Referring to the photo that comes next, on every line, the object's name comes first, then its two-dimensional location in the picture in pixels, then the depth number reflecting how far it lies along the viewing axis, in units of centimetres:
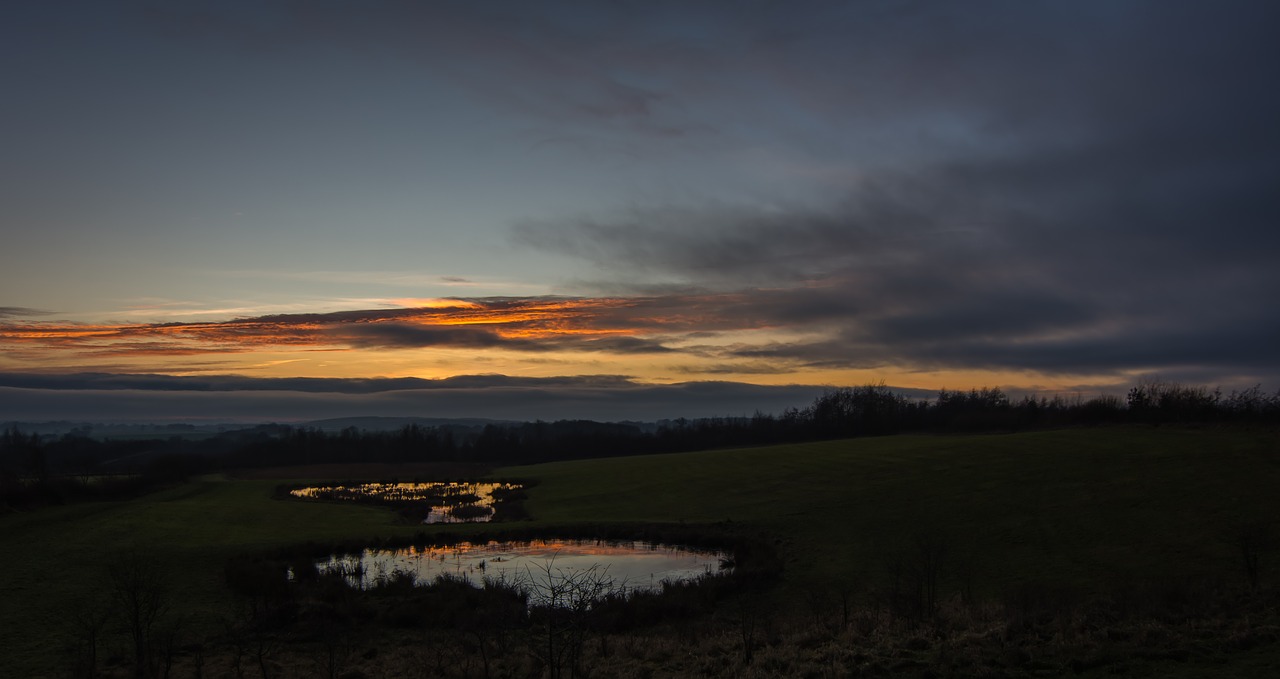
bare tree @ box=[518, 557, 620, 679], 1948
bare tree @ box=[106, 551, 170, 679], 2322
